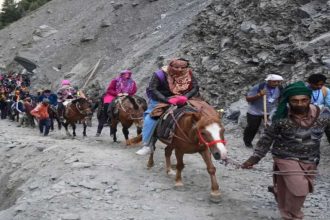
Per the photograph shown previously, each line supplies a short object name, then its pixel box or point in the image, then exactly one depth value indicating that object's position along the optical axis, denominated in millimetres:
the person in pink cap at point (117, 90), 13062
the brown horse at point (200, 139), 6327
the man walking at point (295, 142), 5395
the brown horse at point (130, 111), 12508
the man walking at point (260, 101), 9969
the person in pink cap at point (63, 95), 17331
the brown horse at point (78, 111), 16328
